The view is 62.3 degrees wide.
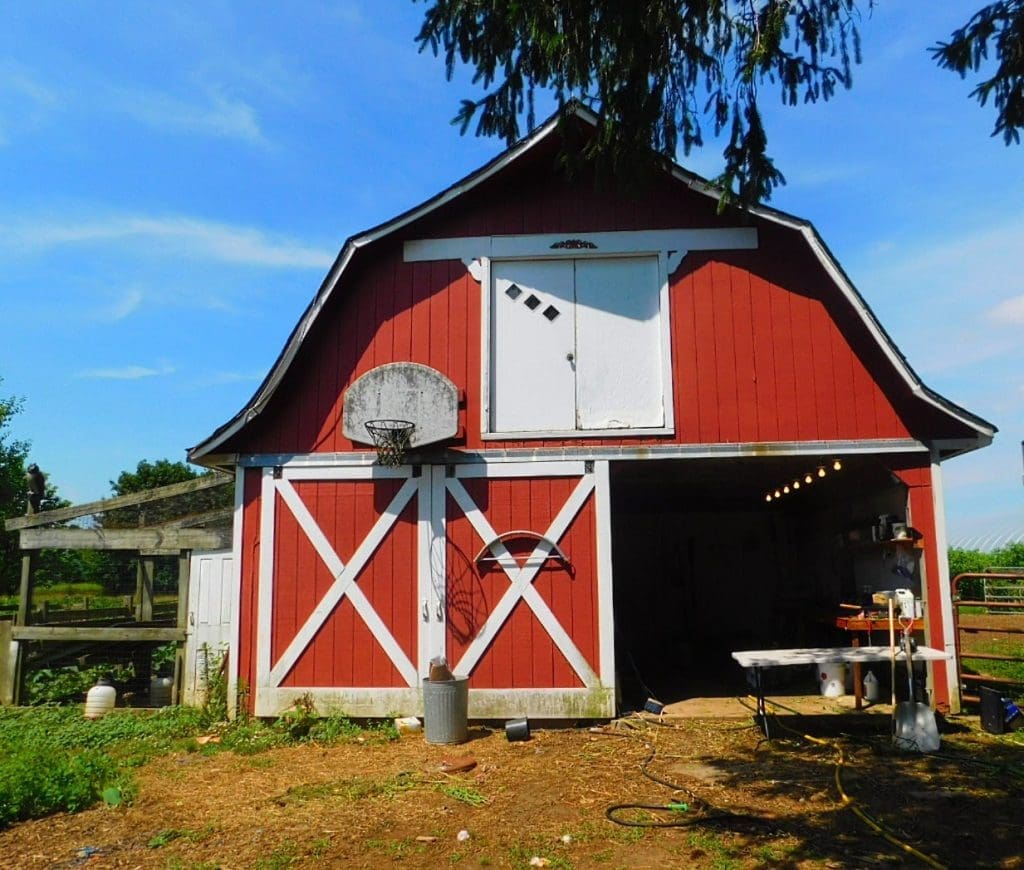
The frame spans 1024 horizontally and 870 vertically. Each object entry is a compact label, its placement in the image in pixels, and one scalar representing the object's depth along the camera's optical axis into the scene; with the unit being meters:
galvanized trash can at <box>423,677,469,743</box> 7.64
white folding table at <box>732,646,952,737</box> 7.32
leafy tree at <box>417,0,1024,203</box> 5.43
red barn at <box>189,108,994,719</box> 8.33
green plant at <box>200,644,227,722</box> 8.55
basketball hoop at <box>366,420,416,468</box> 8.36
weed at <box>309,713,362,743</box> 7.92
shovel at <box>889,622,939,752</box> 6.89
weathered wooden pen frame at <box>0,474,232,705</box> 9.45
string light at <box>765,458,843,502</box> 9.03
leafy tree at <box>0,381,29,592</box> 29.62
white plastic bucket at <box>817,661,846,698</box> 9.02
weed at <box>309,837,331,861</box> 4.86
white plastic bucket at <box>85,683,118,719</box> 8.95
